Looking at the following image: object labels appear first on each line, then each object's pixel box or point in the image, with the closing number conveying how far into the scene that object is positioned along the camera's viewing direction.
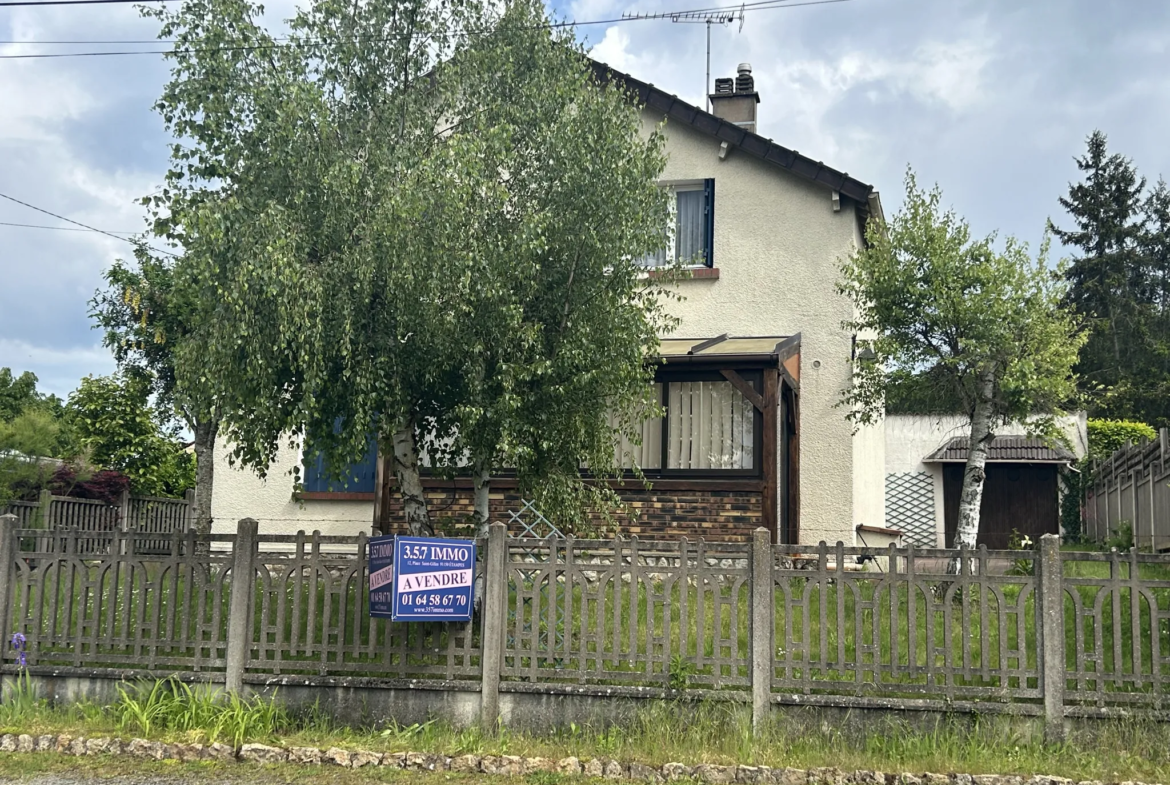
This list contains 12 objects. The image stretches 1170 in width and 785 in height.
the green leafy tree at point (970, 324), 11.23
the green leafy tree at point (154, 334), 14.67
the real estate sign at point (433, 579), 8.05
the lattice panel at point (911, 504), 23.20
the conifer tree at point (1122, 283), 35.00
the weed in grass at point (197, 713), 7.98
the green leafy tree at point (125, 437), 20.98
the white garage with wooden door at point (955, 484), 22.78
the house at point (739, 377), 12.80
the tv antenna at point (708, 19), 12.95
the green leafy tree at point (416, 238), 8.13
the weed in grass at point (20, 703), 8.37
